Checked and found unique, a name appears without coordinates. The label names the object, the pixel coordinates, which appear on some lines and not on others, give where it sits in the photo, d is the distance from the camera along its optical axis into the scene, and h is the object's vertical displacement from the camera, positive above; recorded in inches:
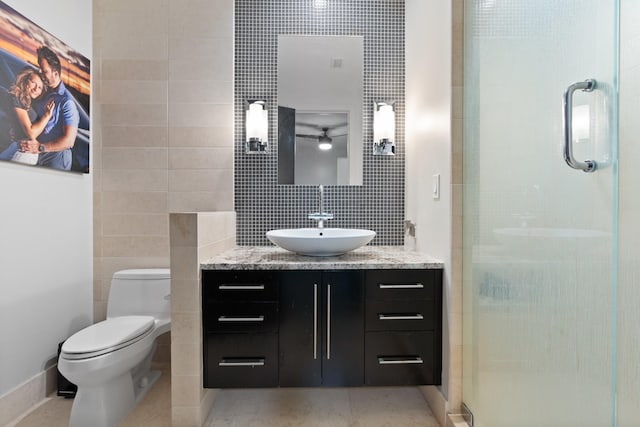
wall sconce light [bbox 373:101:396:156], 85.8 +21.2
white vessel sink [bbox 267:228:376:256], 65.1 -6.4
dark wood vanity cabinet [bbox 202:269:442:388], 62.7 -22.2
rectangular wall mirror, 88.2 +27.8
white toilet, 59.2 -26.0
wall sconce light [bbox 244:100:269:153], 84.5 +21.3
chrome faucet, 84.7 -1.2
